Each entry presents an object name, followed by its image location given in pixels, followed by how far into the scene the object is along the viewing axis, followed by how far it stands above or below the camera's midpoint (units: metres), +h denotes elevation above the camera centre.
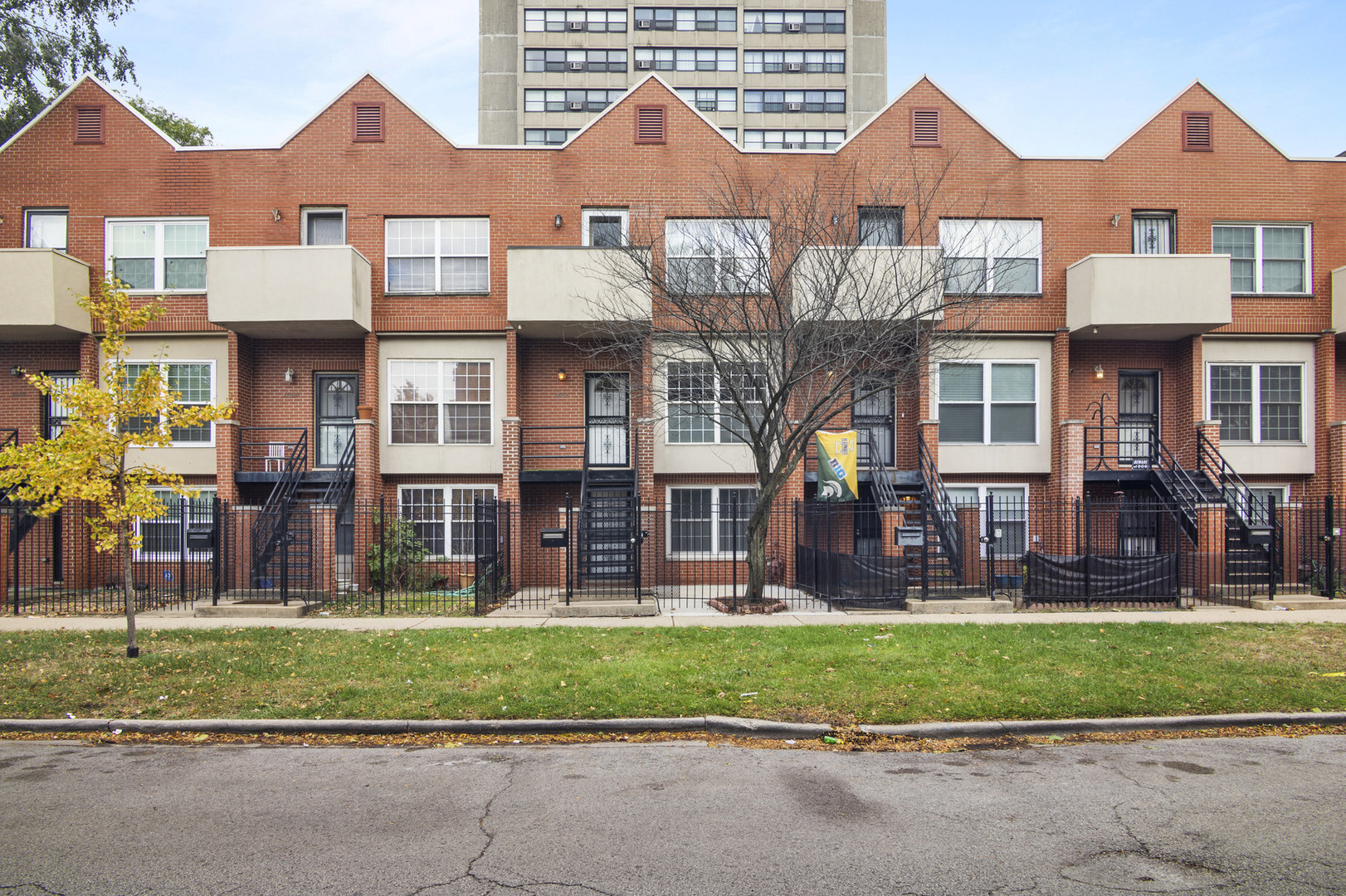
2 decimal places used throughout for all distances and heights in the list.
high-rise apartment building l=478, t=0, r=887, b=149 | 52.94 +27.09
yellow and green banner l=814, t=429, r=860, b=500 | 15.77 -0.10
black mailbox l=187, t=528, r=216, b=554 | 15.12 -1.54
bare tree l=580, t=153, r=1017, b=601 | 14.22 +3.22
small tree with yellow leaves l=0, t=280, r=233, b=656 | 10.48 +0.20
